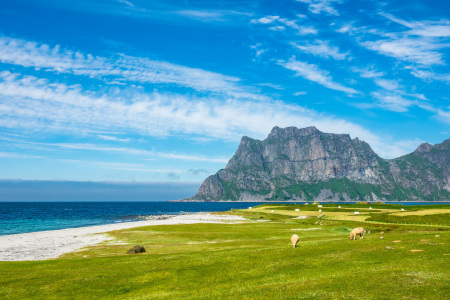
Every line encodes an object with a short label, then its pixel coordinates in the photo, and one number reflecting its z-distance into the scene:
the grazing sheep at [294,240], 40.28
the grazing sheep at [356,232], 43.16
